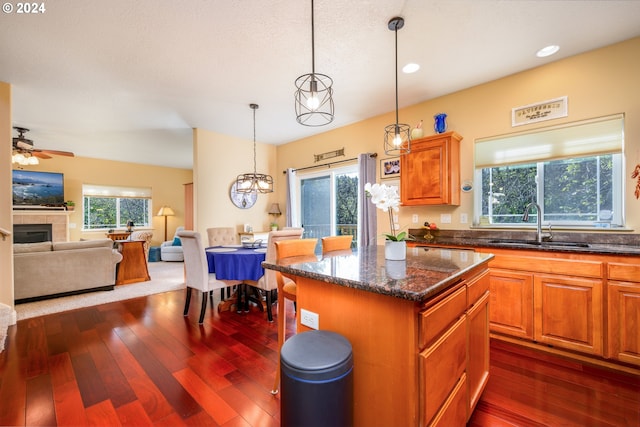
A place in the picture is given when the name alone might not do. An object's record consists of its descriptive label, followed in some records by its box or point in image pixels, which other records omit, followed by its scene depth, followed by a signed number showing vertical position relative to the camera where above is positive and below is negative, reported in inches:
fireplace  235.6 -15.5
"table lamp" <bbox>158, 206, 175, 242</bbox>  311.5 +2.3
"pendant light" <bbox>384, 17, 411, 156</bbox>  85.8 +61.5
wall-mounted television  241.3 +25.3
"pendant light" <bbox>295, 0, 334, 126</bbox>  65.8 +60.5
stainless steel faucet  105.3 -4.5
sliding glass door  189.2 +7.6
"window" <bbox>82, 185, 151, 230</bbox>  283.3 +9.3
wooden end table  186.9 -35.5
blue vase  131.6 +43.8
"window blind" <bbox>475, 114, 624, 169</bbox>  100.4 +28.0
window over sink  101.2 +14.7
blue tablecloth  122.0 -24.3
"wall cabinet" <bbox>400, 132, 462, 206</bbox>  126.6 +19.5
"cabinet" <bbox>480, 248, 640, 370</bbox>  79.6 -30.4
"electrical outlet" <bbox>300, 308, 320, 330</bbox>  53.9 -22.1
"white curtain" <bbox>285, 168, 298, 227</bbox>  218.2 +14.4
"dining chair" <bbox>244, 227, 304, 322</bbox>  119.4 -27.4
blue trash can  40.3 -26.8
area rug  133.9 -48.4
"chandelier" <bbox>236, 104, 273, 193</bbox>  154.4 +19.7
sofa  143.5 -31.0
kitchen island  40.6 -20.7
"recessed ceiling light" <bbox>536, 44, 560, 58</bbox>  99.2 +60.6
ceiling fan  158.7 +38.7
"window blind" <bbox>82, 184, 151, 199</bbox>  282.4 +26.1
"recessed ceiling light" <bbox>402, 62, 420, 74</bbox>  111.6 +61.3
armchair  272.9 -40.3
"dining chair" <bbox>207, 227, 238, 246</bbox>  174.7 -15.3
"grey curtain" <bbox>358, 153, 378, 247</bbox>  165.8 +3.5
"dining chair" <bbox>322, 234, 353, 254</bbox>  98.8 -12.0
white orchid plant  65.9 +3.6
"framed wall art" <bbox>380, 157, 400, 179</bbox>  158.1 +26.6
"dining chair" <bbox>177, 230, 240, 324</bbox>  119.8 -26.5
